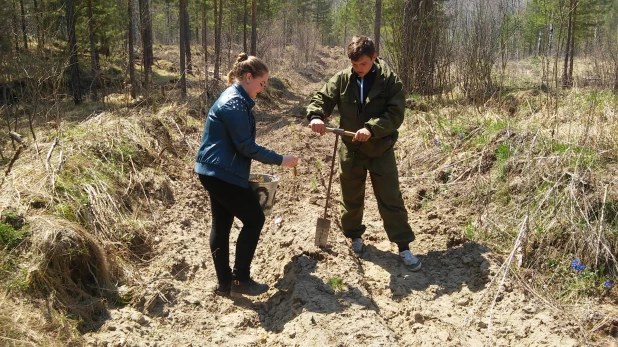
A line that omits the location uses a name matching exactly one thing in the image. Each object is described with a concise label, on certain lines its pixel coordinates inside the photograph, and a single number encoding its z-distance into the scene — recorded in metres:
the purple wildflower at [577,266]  3.53
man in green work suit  3.81
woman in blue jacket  3.25
